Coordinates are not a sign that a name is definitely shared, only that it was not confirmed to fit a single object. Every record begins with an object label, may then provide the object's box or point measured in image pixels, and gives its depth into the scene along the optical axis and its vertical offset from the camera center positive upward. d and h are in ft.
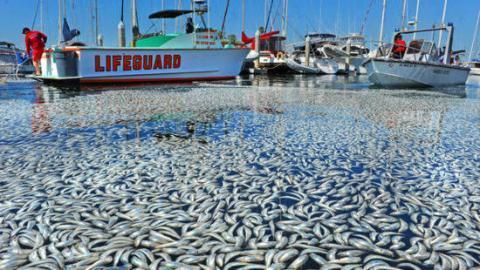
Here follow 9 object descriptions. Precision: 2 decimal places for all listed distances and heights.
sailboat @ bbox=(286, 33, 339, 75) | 105.50 +5.27
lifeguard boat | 49.60 +1.76
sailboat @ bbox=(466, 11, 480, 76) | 141.42 +7.28
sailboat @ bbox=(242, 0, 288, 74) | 95.35 +4.41
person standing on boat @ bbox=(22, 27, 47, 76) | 48.37 +3.30
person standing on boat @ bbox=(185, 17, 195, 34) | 60.59 +7.66
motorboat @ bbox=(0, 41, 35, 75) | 80.64 +1.49
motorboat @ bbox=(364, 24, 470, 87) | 51.37 +1.88
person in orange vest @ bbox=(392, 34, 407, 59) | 55.26 +4.76
